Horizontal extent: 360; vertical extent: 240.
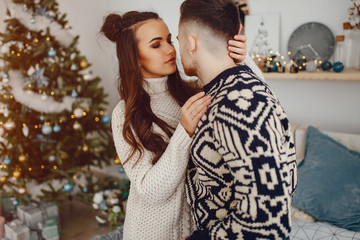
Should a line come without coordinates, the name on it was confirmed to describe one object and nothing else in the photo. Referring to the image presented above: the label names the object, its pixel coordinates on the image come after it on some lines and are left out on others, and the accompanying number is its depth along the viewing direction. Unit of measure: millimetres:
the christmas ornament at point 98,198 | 2658
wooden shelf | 1712
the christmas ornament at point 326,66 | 1865
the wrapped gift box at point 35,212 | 2638
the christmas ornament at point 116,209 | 2568
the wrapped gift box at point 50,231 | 2434
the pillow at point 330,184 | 1574
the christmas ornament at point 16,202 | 2654
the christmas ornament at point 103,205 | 2674
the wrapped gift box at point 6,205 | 2957
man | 694
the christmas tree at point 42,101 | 2408
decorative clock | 1988
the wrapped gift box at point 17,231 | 2410
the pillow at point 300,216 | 1704
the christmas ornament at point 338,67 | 1777
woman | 1024
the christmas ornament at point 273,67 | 2054
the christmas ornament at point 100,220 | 2701
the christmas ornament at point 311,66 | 1882
